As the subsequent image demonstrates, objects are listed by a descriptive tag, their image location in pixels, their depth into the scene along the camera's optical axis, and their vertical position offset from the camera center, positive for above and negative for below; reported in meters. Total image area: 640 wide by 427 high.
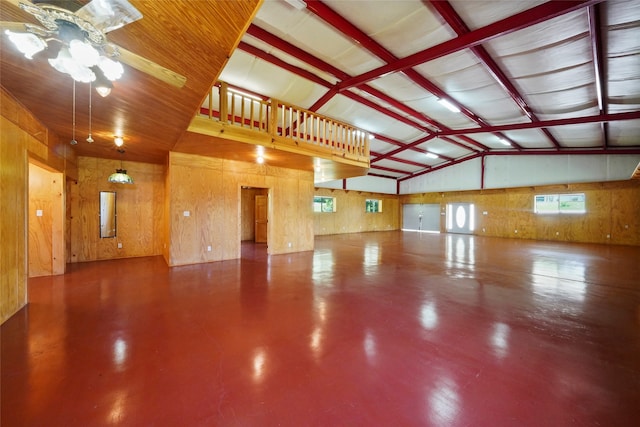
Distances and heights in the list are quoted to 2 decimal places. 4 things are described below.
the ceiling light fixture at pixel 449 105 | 6.11 +2.70
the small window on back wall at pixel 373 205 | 15.19 +0.37
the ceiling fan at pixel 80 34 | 1.40 +1.12
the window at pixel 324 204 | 12.93 +0.39
